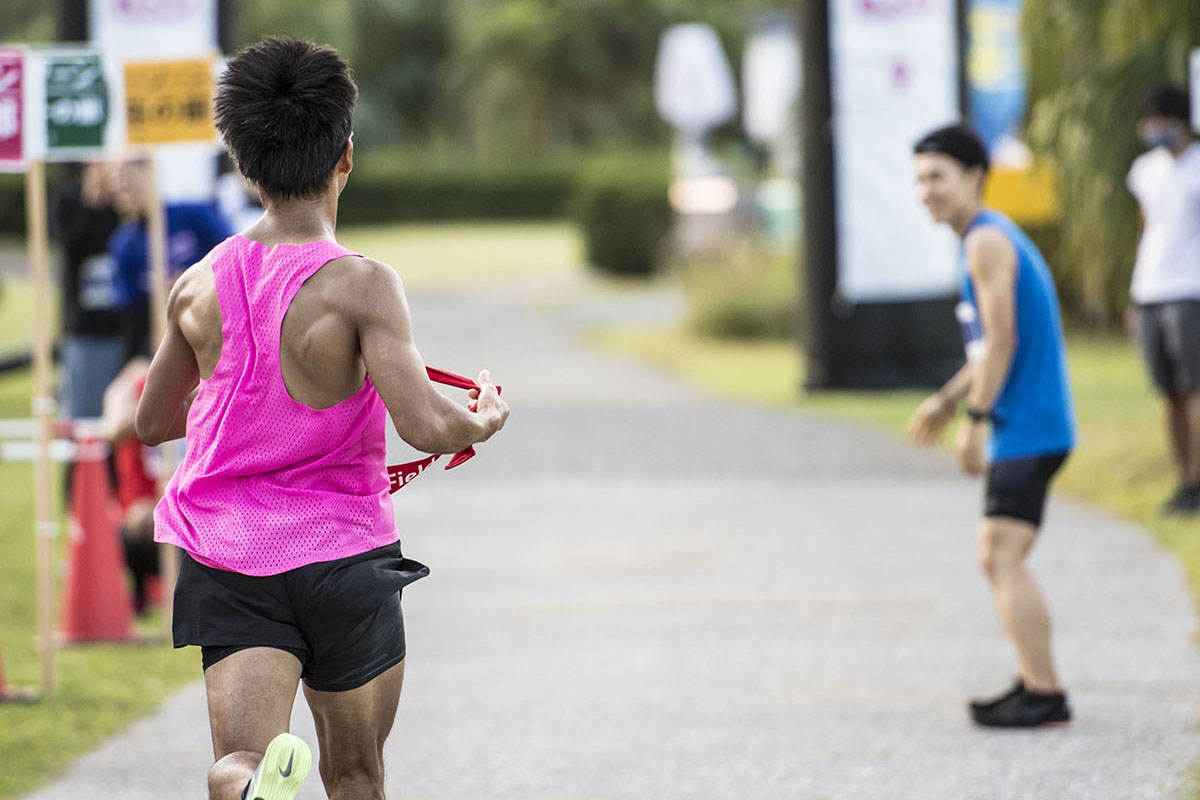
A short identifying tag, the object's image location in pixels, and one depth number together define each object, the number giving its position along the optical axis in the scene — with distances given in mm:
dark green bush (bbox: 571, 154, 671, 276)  61281
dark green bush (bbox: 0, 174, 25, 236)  92812
